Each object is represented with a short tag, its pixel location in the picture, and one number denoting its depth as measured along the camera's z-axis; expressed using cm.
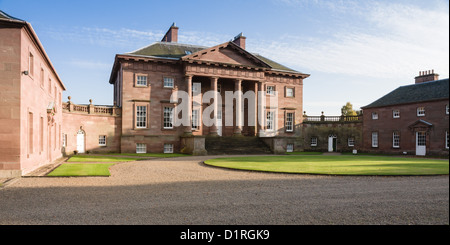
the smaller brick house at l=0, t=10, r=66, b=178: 1428
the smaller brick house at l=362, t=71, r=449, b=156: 3484
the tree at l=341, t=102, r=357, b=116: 7056
